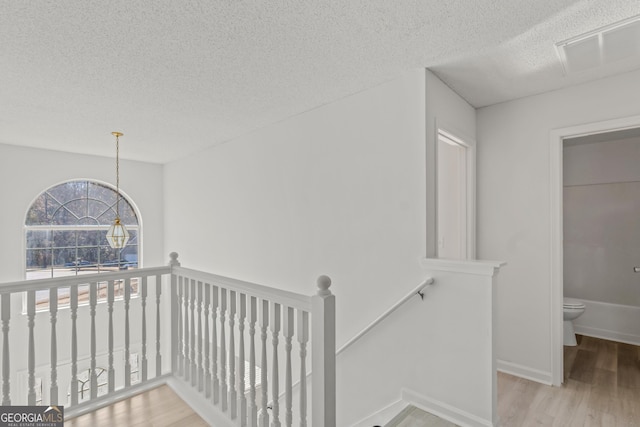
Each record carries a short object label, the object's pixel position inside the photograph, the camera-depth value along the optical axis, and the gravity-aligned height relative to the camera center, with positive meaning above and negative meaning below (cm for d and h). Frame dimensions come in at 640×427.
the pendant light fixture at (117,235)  375 -23
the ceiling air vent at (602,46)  189 +109
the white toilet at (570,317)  348 -111
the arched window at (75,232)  471 -26
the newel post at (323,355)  149 -66
